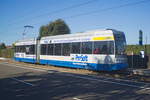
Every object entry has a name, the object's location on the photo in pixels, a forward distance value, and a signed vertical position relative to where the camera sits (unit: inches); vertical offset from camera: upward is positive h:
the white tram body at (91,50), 616.7 +11.0
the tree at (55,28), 2233.0 +311.7
